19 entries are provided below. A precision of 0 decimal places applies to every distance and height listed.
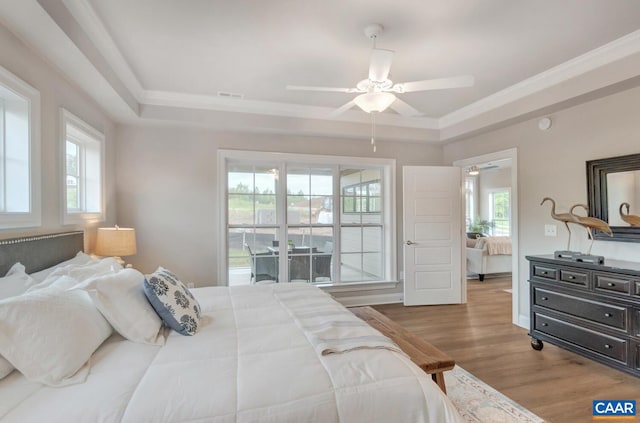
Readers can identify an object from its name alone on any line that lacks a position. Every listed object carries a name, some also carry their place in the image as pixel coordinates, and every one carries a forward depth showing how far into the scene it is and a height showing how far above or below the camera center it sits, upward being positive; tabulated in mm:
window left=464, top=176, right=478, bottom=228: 9797 +504
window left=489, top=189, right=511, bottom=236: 9047 +24
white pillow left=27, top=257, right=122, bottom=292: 1740 -359
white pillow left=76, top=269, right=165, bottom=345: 1550 -455
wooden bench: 1864 -842
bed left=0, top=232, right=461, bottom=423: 1079 -611
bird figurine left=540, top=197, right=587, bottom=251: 3046 -54
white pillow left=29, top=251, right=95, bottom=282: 1981 -348
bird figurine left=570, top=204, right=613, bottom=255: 2854 -114
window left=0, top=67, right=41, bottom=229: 1997 +393
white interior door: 4582 -314
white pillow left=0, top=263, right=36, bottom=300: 1621 -346
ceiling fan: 2219 +913
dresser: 2463 -806
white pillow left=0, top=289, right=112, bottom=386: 1199 -472
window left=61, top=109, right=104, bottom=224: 2701 +422
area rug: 2080 -1288
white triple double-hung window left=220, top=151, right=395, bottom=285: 4301 -72
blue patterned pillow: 1676 -473
